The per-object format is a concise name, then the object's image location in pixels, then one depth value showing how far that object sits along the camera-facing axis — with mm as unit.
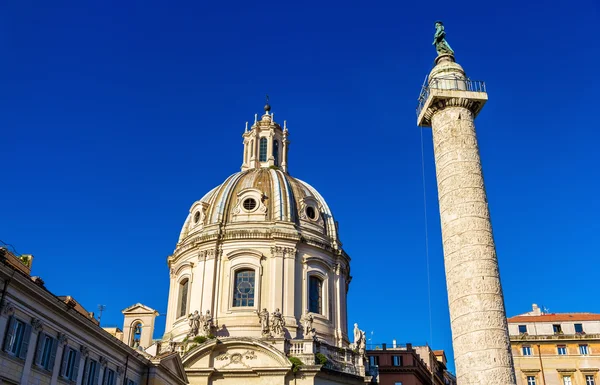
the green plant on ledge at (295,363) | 40366
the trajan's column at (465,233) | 25125
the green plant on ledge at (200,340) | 42312
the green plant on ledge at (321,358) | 41531
